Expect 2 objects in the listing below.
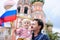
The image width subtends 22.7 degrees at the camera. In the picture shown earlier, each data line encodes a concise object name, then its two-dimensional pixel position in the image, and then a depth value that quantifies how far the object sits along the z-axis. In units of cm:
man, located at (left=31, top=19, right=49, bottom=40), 117
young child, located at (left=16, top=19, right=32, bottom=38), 116
